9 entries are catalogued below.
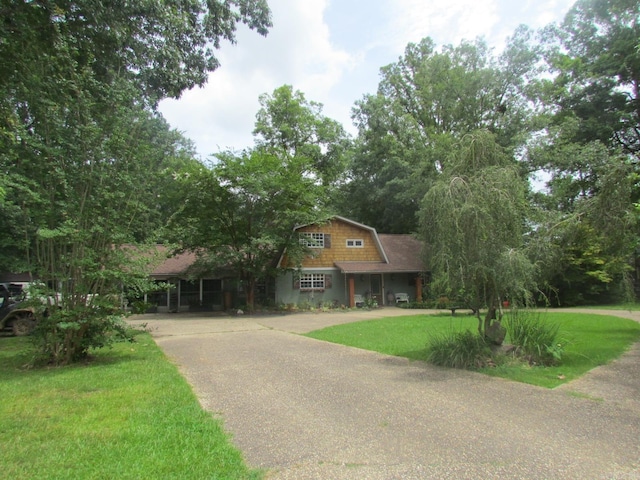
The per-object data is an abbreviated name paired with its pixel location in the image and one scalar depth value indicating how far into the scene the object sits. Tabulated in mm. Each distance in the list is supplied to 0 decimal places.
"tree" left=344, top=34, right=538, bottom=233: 30516
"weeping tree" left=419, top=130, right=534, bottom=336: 7867
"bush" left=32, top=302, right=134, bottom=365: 8836
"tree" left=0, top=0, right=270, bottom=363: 8117
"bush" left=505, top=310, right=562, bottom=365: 8336
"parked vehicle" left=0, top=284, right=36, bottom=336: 14711
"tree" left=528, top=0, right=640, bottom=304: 24031
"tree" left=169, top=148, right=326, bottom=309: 22938
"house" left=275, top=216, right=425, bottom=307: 26234
